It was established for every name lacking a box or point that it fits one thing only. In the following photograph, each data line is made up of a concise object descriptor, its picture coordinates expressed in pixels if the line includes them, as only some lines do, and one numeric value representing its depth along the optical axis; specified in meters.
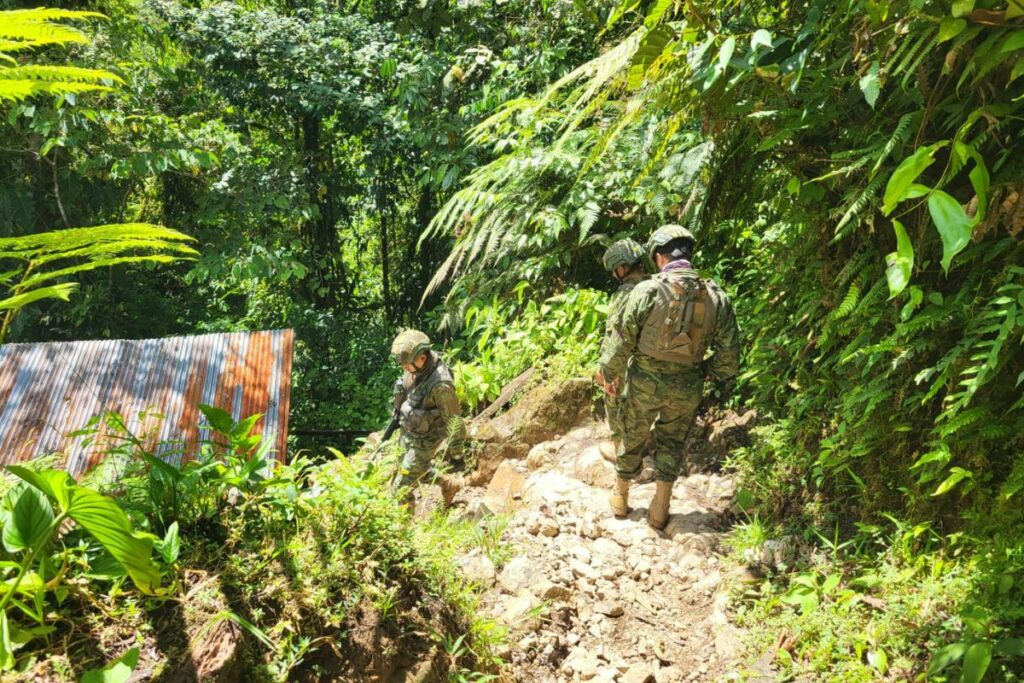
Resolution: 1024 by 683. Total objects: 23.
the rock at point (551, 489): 4.82
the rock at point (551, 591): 3.51
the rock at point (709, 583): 3.87
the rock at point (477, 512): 4.60
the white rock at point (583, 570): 3.89
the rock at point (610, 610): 3.65
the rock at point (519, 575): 3.58
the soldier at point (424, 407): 5.65
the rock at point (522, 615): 3.25
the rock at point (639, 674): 3.14
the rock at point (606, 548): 4.21
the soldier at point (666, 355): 4.22
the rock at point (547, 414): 6.07
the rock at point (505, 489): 5.14
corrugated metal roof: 5.45
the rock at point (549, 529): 4.26
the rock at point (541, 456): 5.85
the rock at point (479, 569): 3.58
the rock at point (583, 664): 3.18
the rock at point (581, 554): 4.06
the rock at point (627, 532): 4.39
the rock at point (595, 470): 5.22
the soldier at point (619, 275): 4.71
